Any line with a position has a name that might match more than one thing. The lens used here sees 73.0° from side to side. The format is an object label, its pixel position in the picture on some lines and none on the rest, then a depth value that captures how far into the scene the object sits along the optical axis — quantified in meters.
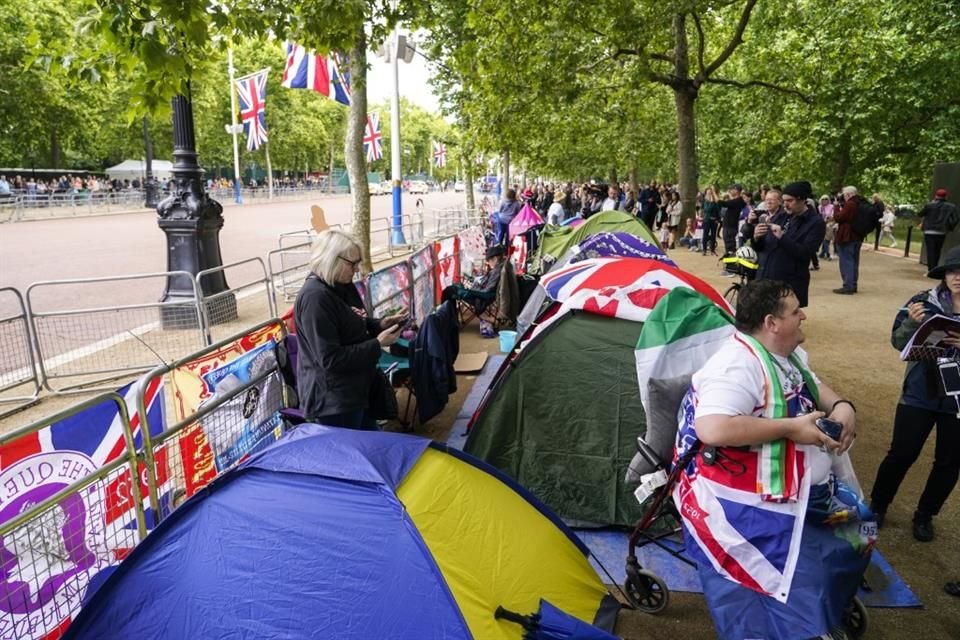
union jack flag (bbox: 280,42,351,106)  12.85
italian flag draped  3.46
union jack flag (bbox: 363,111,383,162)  21.97
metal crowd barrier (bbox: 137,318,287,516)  3.40
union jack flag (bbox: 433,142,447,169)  35.91
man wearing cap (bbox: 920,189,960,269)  12.45
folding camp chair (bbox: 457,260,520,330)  9.08
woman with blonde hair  3.74
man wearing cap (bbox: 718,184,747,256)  14.51
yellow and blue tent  2.29
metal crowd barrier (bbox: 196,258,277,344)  8.60
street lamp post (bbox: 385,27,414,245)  18.44
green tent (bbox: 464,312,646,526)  4.30
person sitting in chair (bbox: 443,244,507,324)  9.15
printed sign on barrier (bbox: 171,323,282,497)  3.68
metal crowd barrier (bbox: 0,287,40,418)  6.39
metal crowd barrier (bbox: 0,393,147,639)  2.68
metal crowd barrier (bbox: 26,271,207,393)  7.09
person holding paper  3.63
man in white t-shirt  2.44
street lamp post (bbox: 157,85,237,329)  9.01
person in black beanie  6.63
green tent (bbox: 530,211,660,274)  10.62
